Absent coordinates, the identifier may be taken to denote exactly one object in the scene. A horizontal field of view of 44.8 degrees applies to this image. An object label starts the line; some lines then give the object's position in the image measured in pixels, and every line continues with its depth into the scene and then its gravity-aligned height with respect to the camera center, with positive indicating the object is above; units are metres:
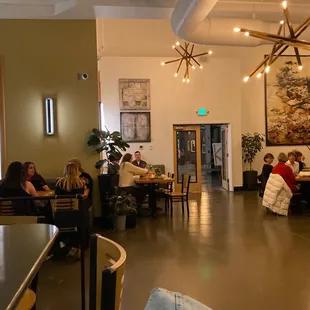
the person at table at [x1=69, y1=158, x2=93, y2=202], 7.12 -0.69
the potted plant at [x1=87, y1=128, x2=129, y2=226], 7.35 -0.16
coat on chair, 7.72 -1.10
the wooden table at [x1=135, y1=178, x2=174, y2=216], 8.18 -0.90
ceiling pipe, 6.26 +2.10
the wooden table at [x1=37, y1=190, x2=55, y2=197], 6.17 -0.75
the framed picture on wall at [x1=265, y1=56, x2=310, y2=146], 13.09 +1.35
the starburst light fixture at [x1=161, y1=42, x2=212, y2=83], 10.07 +2.38
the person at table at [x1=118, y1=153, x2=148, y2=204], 8.18 -0.63
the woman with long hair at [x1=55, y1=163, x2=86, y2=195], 5.59 -0.55
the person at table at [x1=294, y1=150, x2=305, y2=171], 9.80 -0.49
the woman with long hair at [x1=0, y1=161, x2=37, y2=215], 5.19 -0.51
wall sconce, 7.36 +0.60
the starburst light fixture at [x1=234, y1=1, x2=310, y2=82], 5.24 +1.48
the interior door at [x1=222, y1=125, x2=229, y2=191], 12.89 -0.52
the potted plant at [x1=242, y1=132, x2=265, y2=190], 12.66 -0.32
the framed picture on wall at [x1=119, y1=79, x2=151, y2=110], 11.80 +1.62
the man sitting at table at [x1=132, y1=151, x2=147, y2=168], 10.73 -0.47
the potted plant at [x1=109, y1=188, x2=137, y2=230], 6.74 -1.11
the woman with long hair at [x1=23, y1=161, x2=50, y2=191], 6.60 -0.58
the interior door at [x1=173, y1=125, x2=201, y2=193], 12.41 -0.34
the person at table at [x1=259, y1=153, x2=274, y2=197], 8.73 -0.77
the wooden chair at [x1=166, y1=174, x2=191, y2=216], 8.33 -1.11
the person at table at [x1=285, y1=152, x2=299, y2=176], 9.19 -0.53
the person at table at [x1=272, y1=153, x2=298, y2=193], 7.85 -0.63
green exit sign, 12.22 +1.03
